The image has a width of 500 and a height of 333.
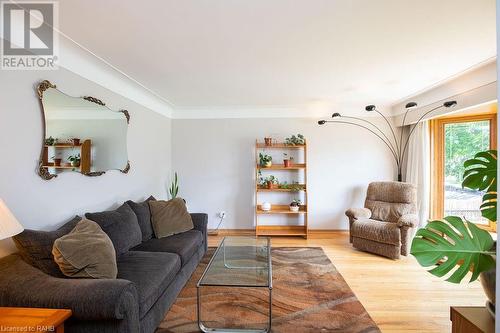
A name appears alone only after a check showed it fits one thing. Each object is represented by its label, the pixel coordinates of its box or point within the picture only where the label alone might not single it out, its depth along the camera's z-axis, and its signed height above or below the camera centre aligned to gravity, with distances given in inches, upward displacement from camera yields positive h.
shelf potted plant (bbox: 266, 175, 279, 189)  187.8 -10.2
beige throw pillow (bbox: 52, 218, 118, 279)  70.4 -24.1
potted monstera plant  49.5 -14.9
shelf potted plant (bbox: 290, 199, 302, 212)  184.1 -26.6
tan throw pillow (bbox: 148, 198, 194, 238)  127.0 -24.9
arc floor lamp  193.2 +25.6
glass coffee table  84.4 -38.5
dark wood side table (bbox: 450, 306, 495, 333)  48.4 -29.2
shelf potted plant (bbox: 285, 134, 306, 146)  183.6 +19.0
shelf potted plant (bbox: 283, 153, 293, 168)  186.9 +5.6
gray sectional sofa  59.5 -30.1
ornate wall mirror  86.0 +12.8
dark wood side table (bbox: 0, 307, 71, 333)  50.3 -30.2
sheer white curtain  166.6 +0.0
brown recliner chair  142.2 -30.4
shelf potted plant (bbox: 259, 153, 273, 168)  186.1 +4.9
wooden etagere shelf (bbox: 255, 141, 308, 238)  183.1 -28.1
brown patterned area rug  85.7 -50.6
